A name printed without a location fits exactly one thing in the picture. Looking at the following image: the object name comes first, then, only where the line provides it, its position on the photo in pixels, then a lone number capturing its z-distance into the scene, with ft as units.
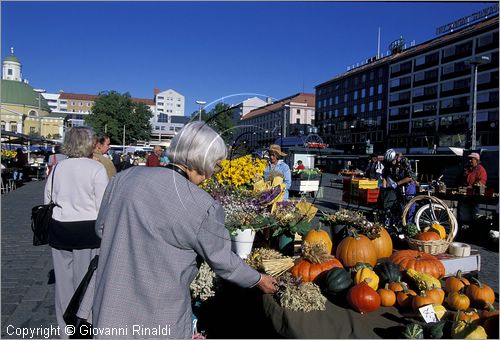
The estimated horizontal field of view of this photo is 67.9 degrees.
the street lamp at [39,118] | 313.65
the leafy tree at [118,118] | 218.38
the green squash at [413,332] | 6.91
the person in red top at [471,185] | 29.40
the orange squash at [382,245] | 11.96
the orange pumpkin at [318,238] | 11.30
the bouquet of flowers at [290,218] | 11.56
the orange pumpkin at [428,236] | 12.32
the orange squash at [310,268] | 9.60
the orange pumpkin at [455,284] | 9.11
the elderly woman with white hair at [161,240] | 5.83
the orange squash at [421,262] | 10.05
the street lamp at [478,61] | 54.12
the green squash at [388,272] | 9.37
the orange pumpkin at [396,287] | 8.88
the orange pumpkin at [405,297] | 8.38
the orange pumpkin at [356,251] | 10.72
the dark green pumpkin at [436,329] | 6.91
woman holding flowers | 19.13
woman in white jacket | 10.64
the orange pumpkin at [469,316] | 7.14
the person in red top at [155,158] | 35.97
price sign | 7.48
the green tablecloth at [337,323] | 7.30
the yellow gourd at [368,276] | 8.84
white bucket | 10.62
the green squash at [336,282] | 8.60
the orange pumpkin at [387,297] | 8.50
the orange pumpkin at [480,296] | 8.25
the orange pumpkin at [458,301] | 8.20
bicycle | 13.49
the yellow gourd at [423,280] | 8.84
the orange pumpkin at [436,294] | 8.22
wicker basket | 11.91
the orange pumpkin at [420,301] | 7.90
